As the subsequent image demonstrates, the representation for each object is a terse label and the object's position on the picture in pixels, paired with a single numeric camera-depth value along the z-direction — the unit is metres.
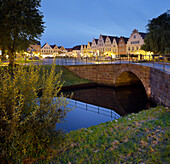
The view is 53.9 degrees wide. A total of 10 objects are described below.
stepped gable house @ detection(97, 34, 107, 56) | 74.31
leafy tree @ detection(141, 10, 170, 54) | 32.12
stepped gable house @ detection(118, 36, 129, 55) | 65.75
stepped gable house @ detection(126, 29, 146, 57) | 59.17
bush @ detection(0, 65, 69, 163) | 3.90
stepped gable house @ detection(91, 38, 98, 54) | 79.44
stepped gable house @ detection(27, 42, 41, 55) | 97.97
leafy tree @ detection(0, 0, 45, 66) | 21.12
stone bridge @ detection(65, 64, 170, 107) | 11.82
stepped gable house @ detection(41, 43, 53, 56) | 101.56
